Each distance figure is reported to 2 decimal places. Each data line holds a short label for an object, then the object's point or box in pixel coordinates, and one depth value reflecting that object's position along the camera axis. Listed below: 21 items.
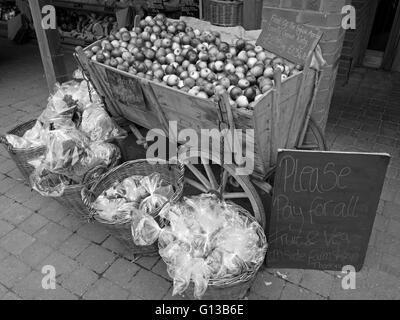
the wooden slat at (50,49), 4.11
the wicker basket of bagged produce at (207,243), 2.28
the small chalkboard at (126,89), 2.85
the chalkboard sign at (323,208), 2.25
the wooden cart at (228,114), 2.30
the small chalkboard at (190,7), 5.64
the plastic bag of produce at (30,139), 3.43
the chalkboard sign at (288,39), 2.64
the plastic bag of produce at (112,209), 2.73
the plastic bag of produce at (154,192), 2.82
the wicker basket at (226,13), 4.08
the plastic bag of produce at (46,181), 3.11
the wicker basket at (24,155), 3.38
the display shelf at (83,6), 6.88
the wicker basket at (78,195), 3.03
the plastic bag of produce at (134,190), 2.93
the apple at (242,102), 2.40
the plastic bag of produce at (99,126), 3.44
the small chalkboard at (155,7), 5.97
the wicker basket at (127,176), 2.69
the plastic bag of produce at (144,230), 2.56
